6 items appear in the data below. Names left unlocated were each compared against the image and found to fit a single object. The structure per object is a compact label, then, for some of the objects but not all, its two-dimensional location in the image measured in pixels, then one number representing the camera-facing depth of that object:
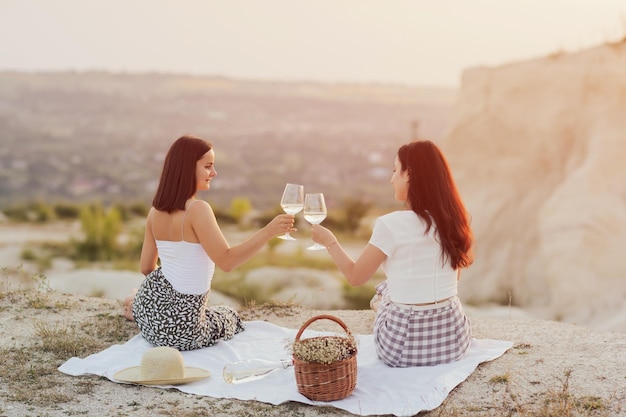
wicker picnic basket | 3.97
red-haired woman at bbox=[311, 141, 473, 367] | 4.13
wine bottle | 4.44
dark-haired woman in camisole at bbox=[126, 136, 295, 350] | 4.62
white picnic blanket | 4.04
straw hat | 4.40
